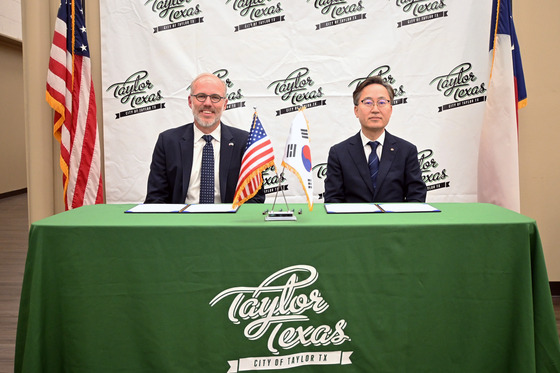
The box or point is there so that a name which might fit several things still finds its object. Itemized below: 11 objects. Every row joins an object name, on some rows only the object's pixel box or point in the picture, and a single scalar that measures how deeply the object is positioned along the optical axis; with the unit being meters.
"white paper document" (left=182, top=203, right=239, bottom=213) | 1.99
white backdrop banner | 3.48
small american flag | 1.85
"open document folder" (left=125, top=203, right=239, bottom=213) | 1.99
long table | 1.66
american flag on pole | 3.32
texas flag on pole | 3.29
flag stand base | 1.77
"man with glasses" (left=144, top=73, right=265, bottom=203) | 2.66
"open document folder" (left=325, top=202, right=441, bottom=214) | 1.93
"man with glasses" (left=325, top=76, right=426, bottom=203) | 2.56
